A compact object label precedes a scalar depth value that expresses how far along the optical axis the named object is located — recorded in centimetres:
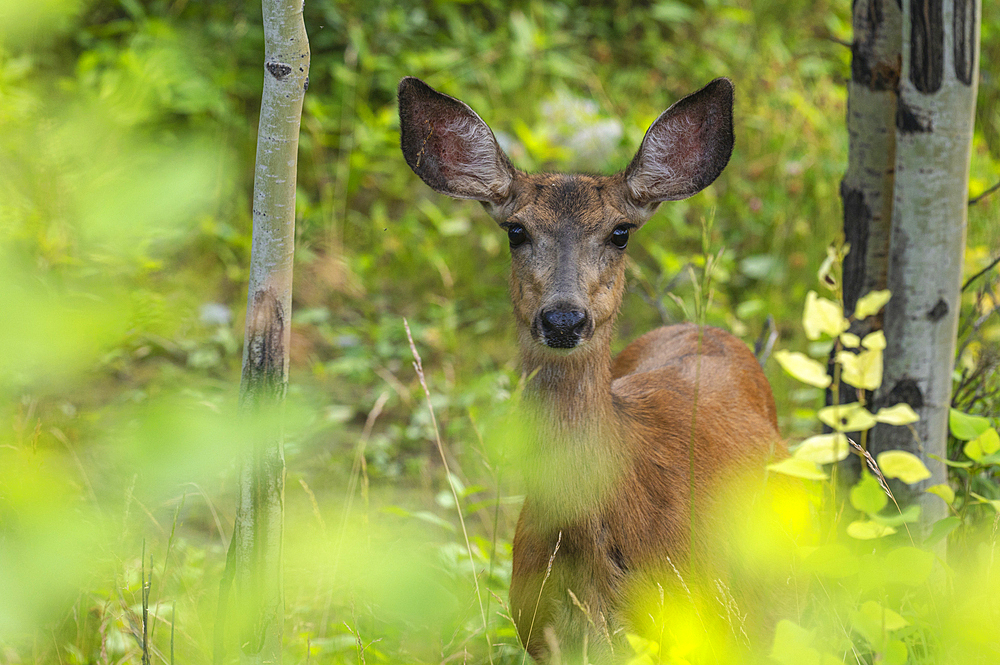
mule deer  1575
